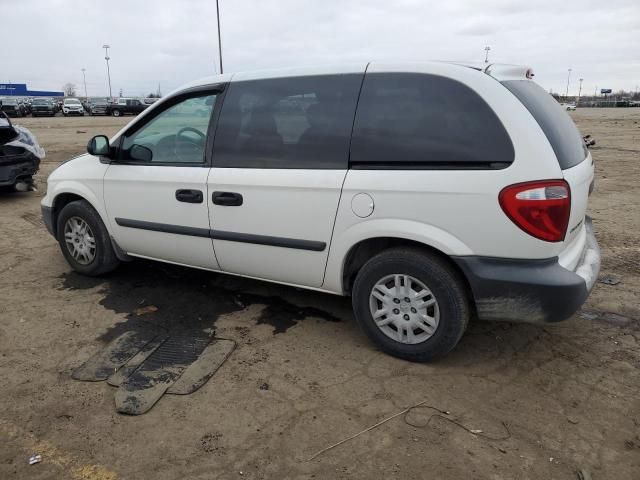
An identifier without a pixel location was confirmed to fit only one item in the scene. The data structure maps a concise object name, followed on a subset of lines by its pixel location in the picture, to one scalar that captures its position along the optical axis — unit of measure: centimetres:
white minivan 280
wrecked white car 788
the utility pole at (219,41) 3061
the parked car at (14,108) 3816
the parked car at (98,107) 4222
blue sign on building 6675
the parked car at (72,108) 4156
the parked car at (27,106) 4028
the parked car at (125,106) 4066
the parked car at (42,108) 3997
